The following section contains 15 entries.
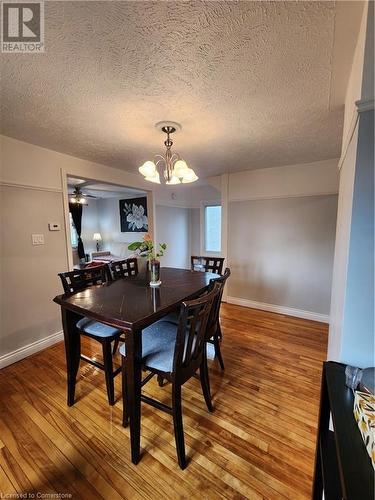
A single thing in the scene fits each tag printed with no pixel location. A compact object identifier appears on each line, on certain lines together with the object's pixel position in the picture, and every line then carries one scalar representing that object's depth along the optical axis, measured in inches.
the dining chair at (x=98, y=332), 60.4
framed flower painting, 232.1
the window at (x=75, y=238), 260.8
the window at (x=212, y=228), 186.2
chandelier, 71.0
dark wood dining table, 45.9
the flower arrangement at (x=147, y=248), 75.2
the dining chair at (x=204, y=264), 107.6
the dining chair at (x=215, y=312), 58.5
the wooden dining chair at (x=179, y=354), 44.8
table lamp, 273.9
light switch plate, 91.9
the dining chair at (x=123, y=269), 95.0
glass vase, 75.8
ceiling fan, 217.2
